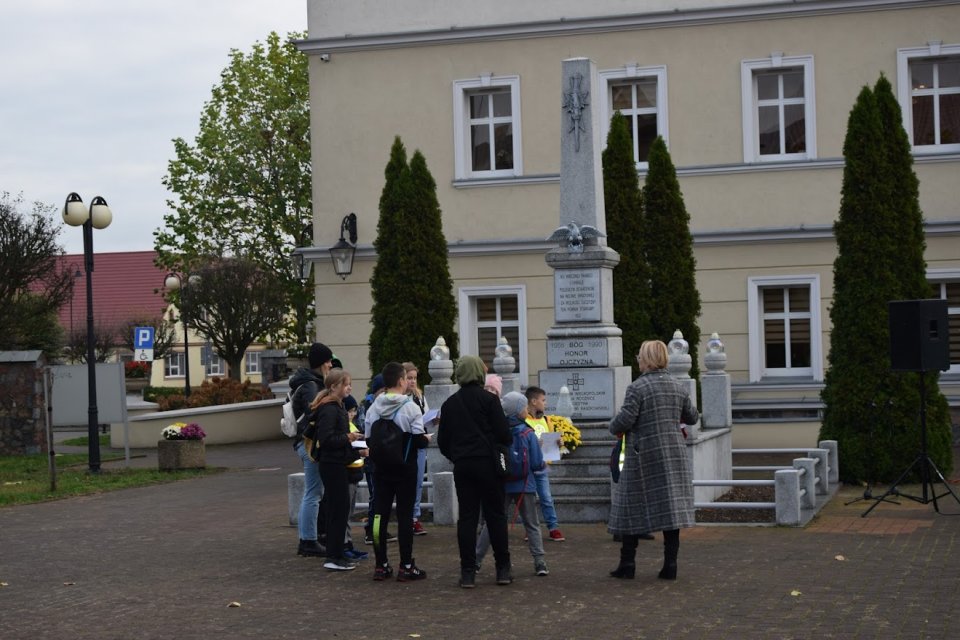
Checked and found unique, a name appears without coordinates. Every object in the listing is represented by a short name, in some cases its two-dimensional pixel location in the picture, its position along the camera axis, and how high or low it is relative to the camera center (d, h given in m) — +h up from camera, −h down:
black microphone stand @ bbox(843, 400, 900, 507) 17.44 -1.58
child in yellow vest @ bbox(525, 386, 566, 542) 12.71 -0.85
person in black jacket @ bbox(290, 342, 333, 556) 11.92 -0.57
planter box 22.89 -1.73
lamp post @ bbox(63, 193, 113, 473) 22.78 +1.93
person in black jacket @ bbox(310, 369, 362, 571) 11.34 -0.87
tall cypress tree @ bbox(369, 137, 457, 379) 21.92 +1.12
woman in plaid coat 10.33 -0.97
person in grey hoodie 10.68 -1.03
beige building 23.66 +3.65
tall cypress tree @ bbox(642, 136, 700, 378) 21.62 +1.30
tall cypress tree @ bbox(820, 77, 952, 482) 17.45 +0.55
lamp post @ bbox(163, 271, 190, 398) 43.09 +1.96
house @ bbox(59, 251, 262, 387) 72.44 +2.40
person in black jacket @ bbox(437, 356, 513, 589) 10.29 -0.89
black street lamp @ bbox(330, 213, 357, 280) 25.69 +1.68
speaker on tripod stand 14.41 -0.06
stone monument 15.62 +0.68
